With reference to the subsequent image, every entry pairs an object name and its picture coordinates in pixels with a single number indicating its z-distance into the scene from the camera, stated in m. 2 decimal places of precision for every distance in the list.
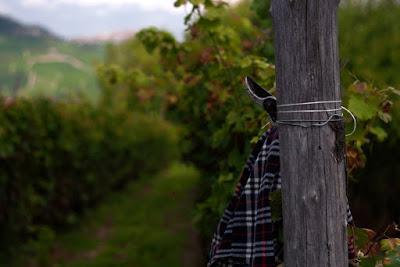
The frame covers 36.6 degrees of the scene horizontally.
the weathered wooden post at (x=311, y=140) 1.93
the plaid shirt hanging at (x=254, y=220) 2.24
